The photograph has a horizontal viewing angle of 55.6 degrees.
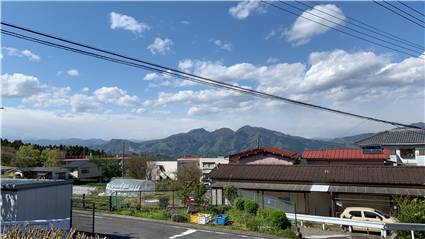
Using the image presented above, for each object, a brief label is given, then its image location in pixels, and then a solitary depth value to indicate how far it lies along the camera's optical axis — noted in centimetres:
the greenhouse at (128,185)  5512
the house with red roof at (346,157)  5141
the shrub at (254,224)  2462
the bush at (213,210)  3042
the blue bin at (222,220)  2662
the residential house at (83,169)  9181
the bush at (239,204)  3070
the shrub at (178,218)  2758
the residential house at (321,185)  3038
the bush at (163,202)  3444
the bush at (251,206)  2950
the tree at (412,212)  2123
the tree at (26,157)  8462
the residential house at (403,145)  4888
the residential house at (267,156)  4528
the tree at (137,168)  8462
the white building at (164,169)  9831
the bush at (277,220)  2438
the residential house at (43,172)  7525
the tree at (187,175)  3694
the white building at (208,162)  10069
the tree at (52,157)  9062
